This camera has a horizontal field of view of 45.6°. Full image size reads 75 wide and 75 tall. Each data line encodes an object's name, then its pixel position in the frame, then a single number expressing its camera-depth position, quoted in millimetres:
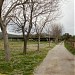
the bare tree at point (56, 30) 32794
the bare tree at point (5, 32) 6177
